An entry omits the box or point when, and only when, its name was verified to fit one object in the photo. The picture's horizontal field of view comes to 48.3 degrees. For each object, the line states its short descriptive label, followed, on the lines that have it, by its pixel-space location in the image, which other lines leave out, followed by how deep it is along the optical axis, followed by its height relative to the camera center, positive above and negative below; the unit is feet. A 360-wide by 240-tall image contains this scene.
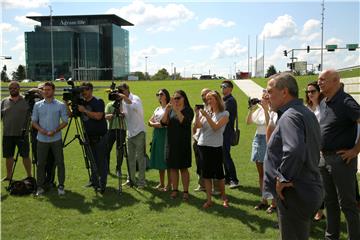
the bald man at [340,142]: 14.75 -1.98
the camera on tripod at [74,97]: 23.52 -0.51
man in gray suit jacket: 10.55 -1.90
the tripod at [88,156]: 24.90 -4.23
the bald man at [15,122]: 27.02 -2.27
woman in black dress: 22.86 -2.58
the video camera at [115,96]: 24.40 -0.46
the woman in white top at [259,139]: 21.72 -2.83
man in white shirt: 26.20 -2.83
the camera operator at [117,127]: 25.46 -2.71
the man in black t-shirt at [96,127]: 24.68 -2.46
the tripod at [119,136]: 25.00 -3.29
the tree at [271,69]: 305.59 +15.16
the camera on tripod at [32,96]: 26.16 -0.51
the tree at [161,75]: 371.56 +12.92
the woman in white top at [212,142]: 21.36 -2.87
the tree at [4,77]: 262.02 +7.76
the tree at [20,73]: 309.42 +12.24
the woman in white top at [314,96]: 17.81 -0.34
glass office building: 316.60 +33.39
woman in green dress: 25.36 -3.35
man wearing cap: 26.09 -2.65
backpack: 24.98 -6.22
